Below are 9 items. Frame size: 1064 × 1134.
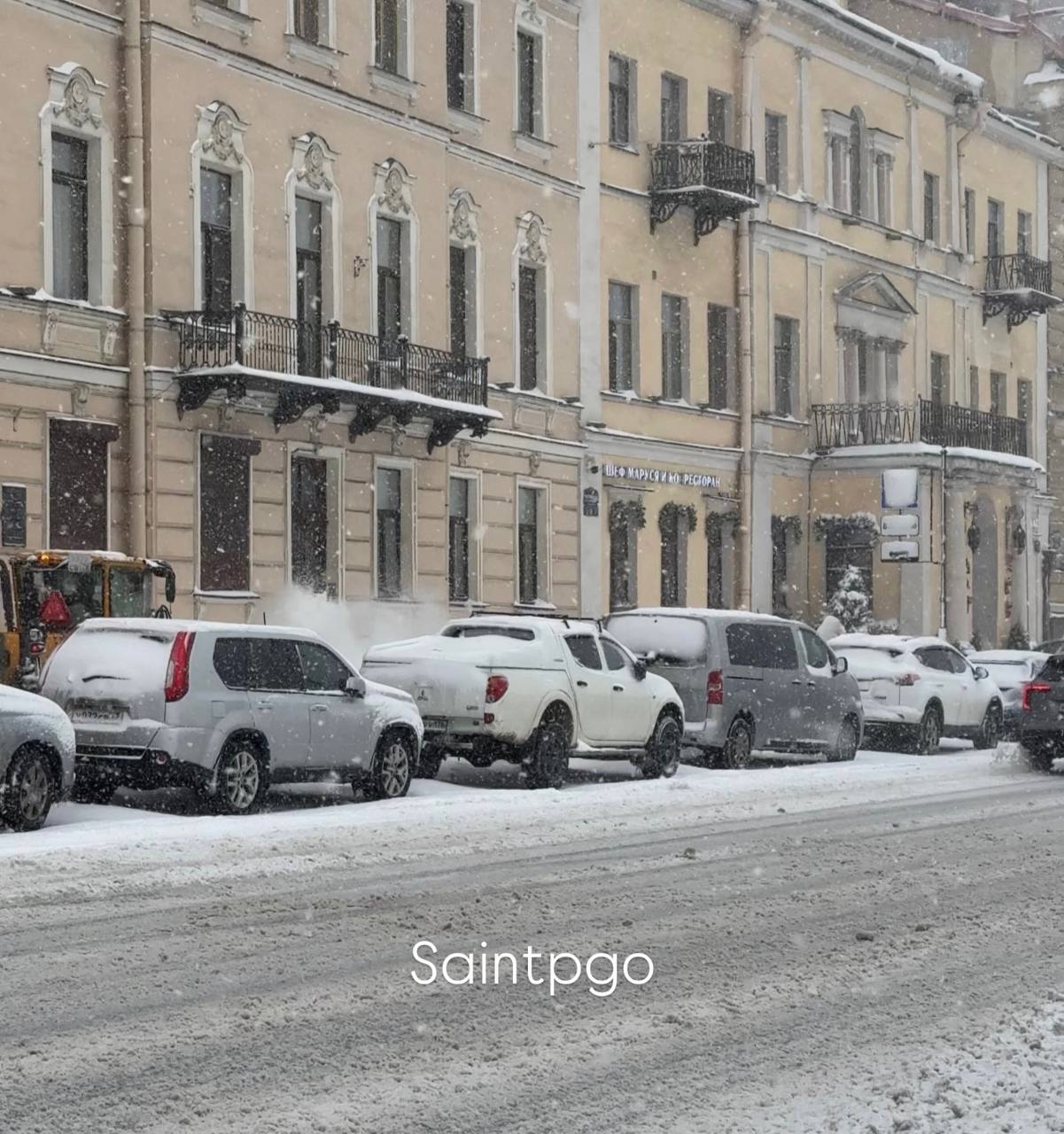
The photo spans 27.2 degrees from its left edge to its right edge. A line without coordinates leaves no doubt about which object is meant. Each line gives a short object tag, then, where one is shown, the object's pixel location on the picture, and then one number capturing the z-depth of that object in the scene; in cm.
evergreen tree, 4238
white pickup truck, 1986
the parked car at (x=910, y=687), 2830
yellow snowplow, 2138
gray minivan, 2344
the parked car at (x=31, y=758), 1484
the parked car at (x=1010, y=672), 3162
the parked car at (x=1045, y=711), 2373
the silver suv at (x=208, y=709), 1661
